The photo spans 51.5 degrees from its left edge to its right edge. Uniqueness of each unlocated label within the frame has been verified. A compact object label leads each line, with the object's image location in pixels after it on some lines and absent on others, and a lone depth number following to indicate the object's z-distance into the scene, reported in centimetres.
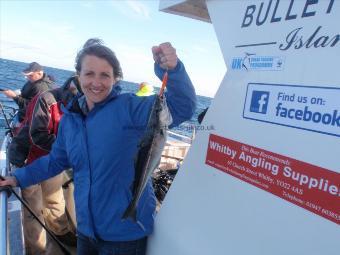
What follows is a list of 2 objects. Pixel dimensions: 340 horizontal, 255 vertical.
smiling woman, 249
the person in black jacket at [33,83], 577
